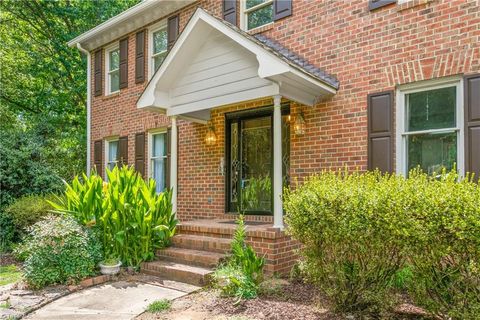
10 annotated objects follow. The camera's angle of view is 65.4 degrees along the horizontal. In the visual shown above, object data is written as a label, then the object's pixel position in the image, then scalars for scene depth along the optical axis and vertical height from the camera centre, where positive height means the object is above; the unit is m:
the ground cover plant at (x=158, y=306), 4.41 -1.65
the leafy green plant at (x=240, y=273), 4.46 -1.30
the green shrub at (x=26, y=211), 8.24 -0.97
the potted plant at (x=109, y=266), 5.90 -1.56
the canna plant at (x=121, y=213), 6.15 -0.75
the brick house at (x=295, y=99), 5.06 +1.13
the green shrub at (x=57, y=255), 5.54 -1.33
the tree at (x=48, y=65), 14.72 +4.21
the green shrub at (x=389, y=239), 3.12 -0.64
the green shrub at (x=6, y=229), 8.73 -1.44
